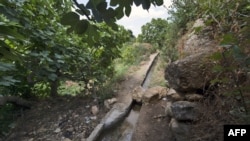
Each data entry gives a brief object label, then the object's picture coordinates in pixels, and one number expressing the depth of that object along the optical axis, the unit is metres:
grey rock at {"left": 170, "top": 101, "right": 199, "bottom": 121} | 1.47
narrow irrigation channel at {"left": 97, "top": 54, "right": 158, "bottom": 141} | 1.97
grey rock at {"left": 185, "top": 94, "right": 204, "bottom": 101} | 1.56
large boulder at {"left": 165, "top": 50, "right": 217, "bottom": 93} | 1.47
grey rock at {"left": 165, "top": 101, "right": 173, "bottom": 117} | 1.88
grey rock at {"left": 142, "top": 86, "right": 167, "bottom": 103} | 2.38
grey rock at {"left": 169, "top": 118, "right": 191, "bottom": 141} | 1.47
